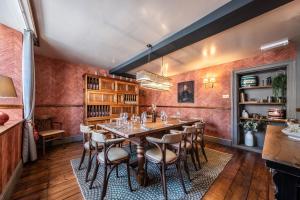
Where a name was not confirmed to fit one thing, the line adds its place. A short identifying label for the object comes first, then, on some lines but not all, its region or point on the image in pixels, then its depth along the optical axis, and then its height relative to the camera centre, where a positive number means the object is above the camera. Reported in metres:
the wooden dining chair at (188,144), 2.11 -0.76
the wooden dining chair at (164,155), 1.73 -0.80
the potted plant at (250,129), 3.49 -0.80
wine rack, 3.89 +0.04
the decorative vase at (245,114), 3.62 -0.39
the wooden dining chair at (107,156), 1.73 -0.79
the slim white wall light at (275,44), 2.40 +1.06
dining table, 1.90 -0.50
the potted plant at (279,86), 2.94 +0.31
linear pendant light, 2.68 +0.41
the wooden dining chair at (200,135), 2.53 -0.73
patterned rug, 1.77 -1.28
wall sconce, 4.17 +0.58
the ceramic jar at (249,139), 3.51 -1.04
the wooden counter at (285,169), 0.81 -0.44
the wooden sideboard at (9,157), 1.55 -0.80
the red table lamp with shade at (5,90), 1.73 +0.13
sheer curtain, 2.52 +0.10
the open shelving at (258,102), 2.90 -0.05
